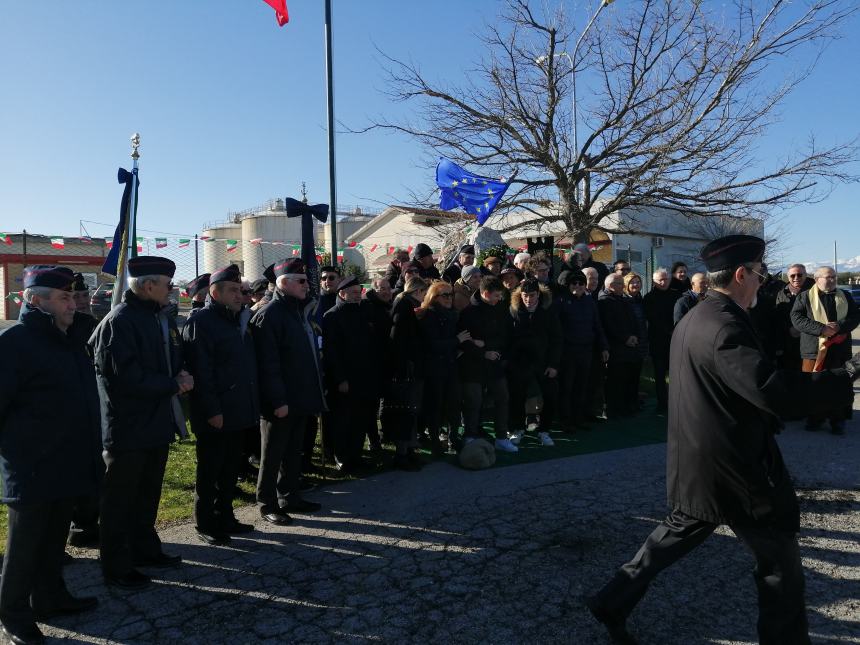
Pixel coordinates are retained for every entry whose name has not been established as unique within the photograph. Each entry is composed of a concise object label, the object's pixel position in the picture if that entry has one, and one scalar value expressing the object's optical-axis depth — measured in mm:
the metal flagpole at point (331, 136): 7887
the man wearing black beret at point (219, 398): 4684
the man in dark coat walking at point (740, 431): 2648
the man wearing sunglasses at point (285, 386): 5238
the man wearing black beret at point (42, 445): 3424
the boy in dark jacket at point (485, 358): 7164
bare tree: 13664
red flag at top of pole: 8797
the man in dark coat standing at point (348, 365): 6457
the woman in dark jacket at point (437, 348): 6809
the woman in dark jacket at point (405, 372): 6621
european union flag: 12438
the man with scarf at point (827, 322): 7676
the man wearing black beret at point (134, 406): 4047
